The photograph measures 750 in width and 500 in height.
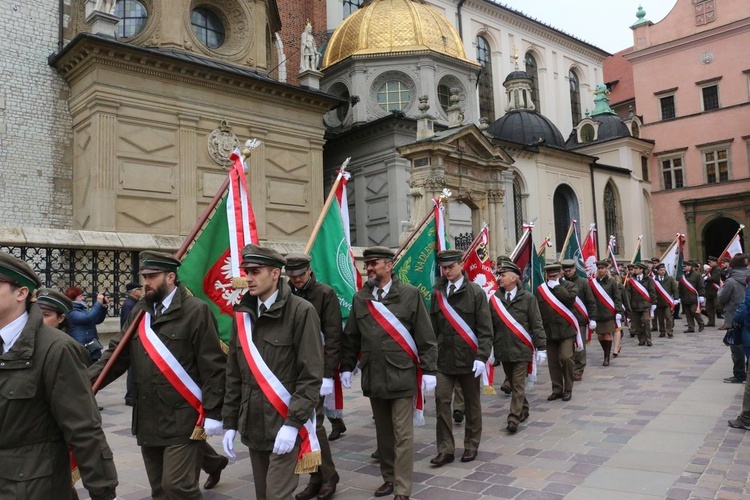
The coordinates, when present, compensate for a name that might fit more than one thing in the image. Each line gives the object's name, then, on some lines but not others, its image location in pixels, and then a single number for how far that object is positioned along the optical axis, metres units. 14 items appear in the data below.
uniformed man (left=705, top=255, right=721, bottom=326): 19.27
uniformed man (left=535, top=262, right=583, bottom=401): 9.46
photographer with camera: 8.66
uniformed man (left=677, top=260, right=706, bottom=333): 18.70
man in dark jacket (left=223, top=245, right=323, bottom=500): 4.07
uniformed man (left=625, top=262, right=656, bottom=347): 15.67
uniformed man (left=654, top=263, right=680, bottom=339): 17.19
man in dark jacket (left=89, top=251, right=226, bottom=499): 4.20
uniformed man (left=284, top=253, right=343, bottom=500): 5.33
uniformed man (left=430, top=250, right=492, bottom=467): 6.33
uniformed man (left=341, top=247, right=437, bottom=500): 5.36
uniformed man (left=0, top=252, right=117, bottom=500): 2.89
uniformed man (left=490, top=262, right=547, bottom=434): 7.82
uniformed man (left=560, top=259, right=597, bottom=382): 11.27
